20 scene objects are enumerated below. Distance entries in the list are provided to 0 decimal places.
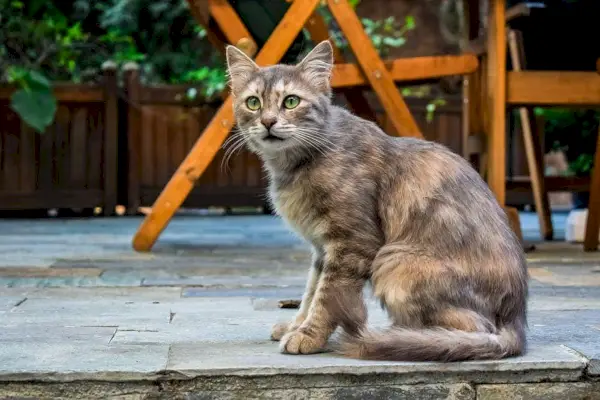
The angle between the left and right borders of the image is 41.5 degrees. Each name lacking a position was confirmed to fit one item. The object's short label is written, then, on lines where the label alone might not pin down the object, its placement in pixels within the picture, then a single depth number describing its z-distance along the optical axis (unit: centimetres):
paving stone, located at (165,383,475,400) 130
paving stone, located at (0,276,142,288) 246
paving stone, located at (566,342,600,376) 137
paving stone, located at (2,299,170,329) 179
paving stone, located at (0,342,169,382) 128
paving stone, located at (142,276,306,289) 250
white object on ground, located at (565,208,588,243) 403
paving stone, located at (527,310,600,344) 160
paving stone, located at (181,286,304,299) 230
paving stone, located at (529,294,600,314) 204
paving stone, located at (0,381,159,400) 127
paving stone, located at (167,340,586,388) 131
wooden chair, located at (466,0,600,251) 308
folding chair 311
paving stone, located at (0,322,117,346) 156
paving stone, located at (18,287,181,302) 221
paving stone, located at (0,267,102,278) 269
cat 147
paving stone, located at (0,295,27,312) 201
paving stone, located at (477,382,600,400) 135
